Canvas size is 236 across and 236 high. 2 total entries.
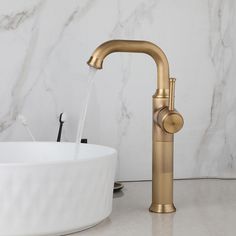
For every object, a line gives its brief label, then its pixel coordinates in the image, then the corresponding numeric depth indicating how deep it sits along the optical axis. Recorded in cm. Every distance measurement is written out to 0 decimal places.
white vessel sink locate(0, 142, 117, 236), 116
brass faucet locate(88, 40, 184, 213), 138
